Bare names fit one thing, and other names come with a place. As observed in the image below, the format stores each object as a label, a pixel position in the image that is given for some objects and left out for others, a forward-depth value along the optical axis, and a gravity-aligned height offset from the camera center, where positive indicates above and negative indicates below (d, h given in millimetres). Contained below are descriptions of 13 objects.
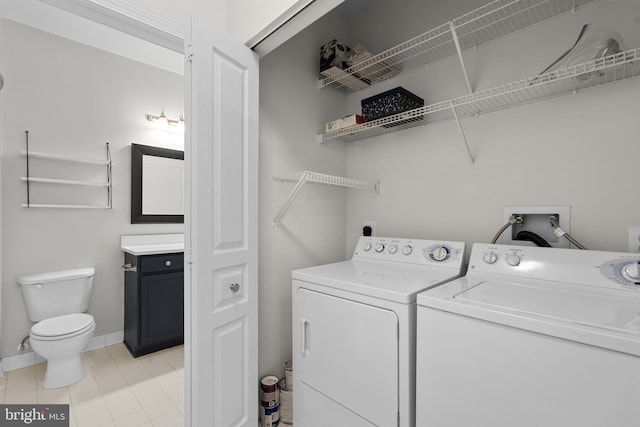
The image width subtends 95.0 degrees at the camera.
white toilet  2207 -883
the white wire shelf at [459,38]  1418 +991
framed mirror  3078 +311
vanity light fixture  3174 +1036
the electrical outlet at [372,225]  2182 -91
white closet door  1277 -76
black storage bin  1726 +668
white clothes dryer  1172 -544
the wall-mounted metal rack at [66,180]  2529 +296
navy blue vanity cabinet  2658 -843
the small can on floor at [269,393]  1692 -1049
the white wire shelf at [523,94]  1134 +588
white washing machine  777 -402
